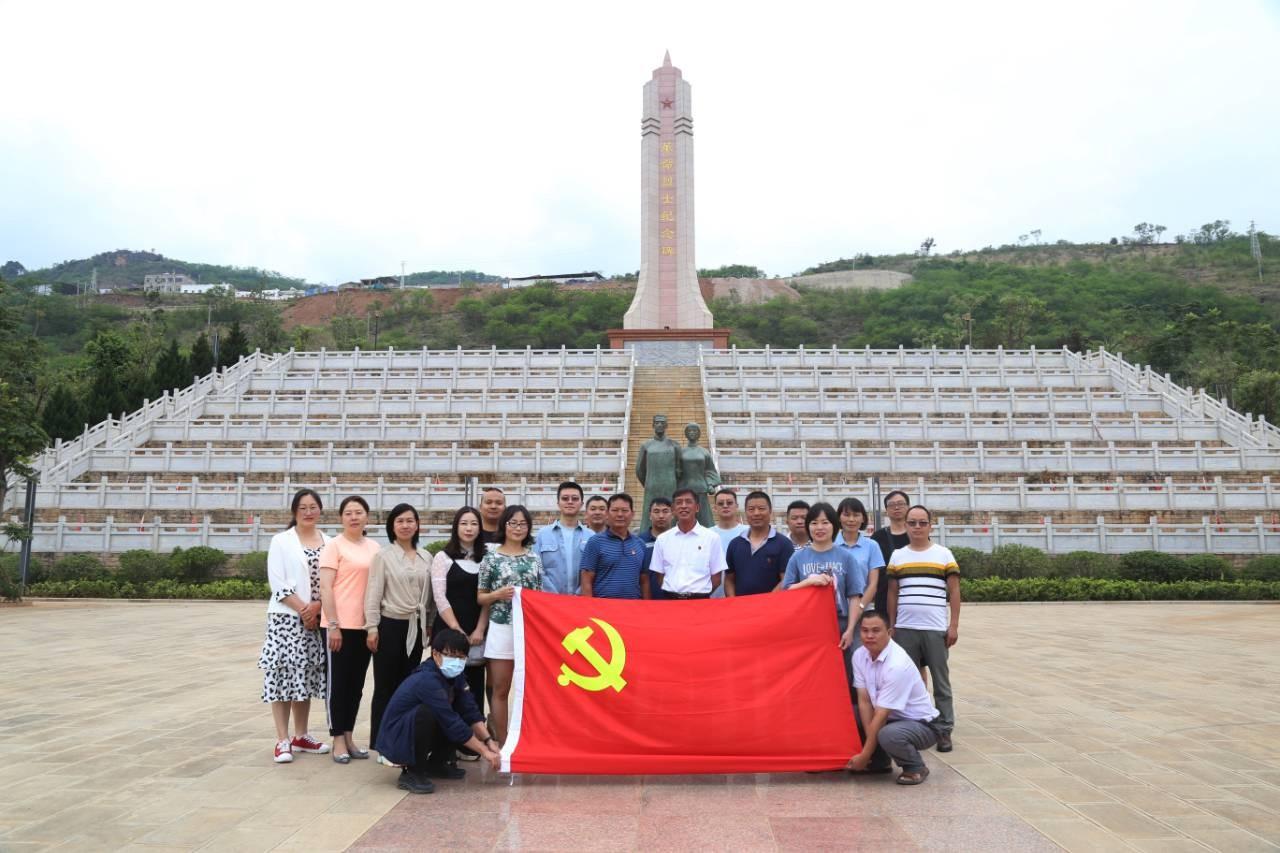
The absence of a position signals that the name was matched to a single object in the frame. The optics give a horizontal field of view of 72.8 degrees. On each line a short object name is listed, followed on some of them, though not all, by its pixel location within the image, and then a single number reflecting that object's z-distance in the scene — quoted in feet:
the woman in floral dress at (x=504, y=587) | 17.58
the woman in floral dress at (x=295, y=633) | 18.02
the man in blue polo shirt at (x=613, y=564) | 18.99
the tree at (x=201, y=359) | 129.18
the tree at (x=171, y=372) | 118.93
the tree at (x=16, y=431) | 51.98
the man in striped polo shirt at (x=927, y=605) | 19.07
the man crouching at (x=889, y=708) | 16.22
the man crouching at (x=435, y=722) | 16.12
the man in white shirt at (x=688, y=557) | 18.84
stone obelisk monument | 128.67
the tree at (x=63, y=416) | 100.99
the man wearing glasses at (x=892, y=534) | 20.16
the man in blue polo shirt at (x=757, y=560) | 19.26
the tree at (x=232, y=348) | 135.54
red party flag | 16.30
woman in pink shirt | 17.81
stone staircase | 84.43
